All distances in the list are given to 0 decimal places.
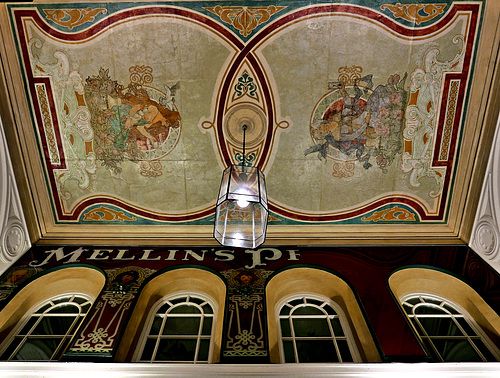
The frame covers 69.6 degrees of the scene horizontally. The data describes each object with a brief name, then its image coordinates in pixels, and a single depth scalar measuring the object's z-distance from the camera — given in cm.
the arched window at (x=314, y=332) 471
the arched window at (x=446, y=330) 475
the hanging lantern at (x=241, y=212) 400
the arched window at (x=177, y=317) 472
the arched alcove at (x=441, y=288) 522
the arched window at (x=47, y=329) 478
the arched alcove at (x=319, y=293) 473
